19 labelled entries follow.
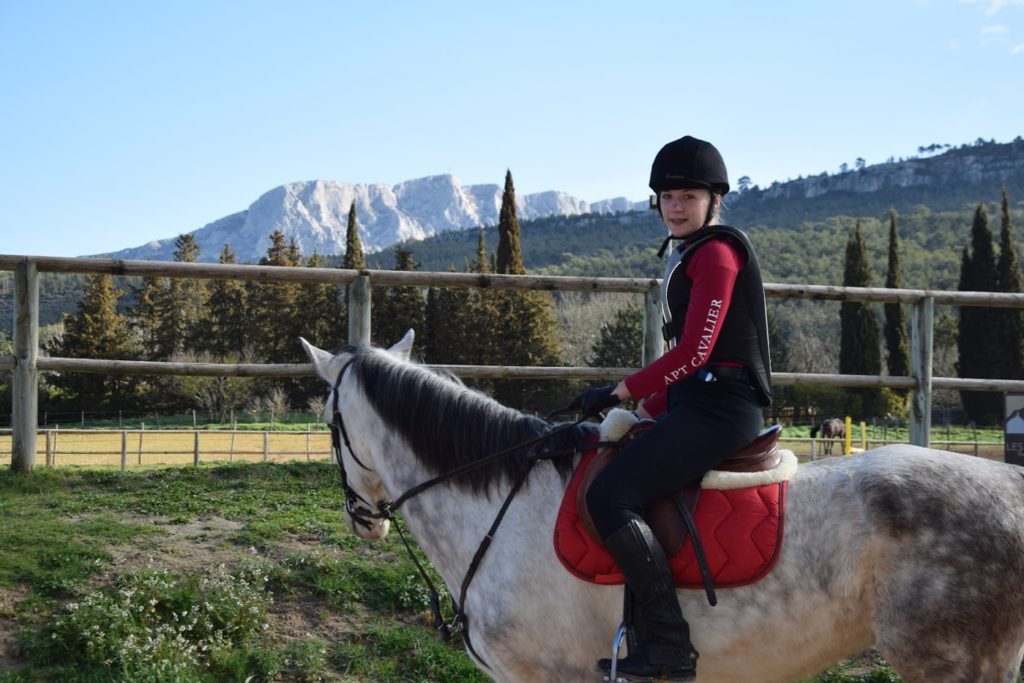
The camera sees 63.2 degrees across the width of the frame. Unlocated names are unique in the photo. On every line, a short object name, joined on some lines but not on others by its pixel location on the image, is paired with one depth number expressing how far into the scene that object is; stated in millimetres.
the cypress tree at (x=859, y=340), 46250
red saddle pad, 3223
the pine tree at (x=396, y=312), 38375
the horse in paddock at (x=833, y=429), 27739
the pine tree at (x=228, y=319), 47875
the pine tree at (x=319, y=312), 41969
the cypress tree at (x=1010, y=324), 40406
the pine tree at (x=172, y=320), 48312
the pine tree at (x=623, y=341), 37156
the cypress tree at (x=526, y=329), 34031
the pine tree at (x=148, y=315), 48312
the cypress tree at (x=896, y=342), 45281
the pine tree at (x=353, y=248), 51847
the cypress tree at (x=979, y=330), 39031
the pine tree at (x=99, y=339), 36656
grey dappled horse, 3102
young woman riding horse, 3211
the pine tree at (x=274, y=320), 43844
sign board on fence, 7090
